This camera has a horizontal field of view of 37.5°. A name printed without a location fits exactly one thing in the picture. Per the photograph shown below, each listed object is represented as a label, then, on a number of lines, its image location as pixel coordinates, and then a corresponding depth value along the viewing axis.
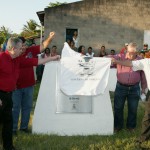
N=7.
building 12.43
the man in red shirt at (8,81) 3.38
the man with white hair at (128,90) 4.39
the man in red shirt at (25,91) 4.24
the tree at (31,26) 34.40
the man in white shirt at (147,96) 3.74
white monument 4.32
